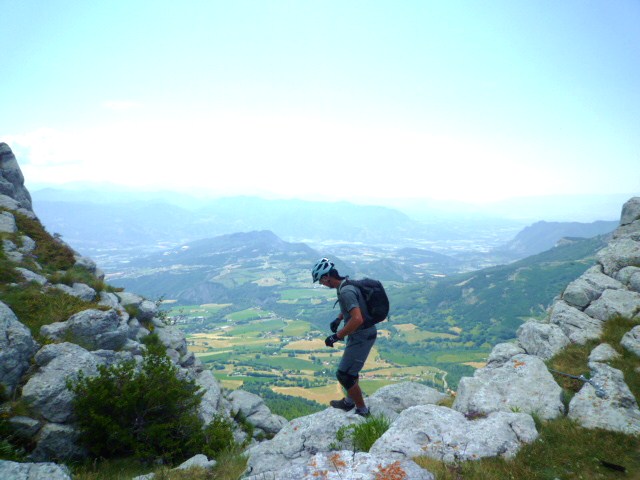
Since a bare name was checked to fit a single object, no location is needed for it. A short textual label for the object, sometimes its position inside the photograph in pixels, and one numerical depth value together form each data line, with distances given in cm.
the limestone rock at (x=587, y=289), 1404
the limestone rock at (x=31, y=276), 1525
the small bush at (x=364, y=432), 781
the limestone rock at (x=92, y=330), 1268
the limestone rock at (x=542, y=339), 1209
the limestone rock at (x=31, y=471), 582
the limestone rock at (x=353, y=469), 580
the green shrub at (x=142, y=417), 934
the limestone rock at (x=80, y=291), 1595
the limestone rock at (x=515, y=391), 887
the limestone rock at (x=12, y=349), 976
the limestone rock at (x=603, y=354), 1038
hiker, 824
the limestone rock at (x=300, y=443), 809
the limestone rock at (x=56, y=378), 952
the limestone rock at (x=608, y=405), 749
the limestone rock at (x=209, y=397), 1334
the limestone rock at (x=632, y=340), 1028
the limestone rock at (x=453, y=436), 688
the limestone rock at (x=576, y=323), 1202
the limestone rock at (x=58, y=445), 878
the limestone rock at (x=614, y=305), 1235
